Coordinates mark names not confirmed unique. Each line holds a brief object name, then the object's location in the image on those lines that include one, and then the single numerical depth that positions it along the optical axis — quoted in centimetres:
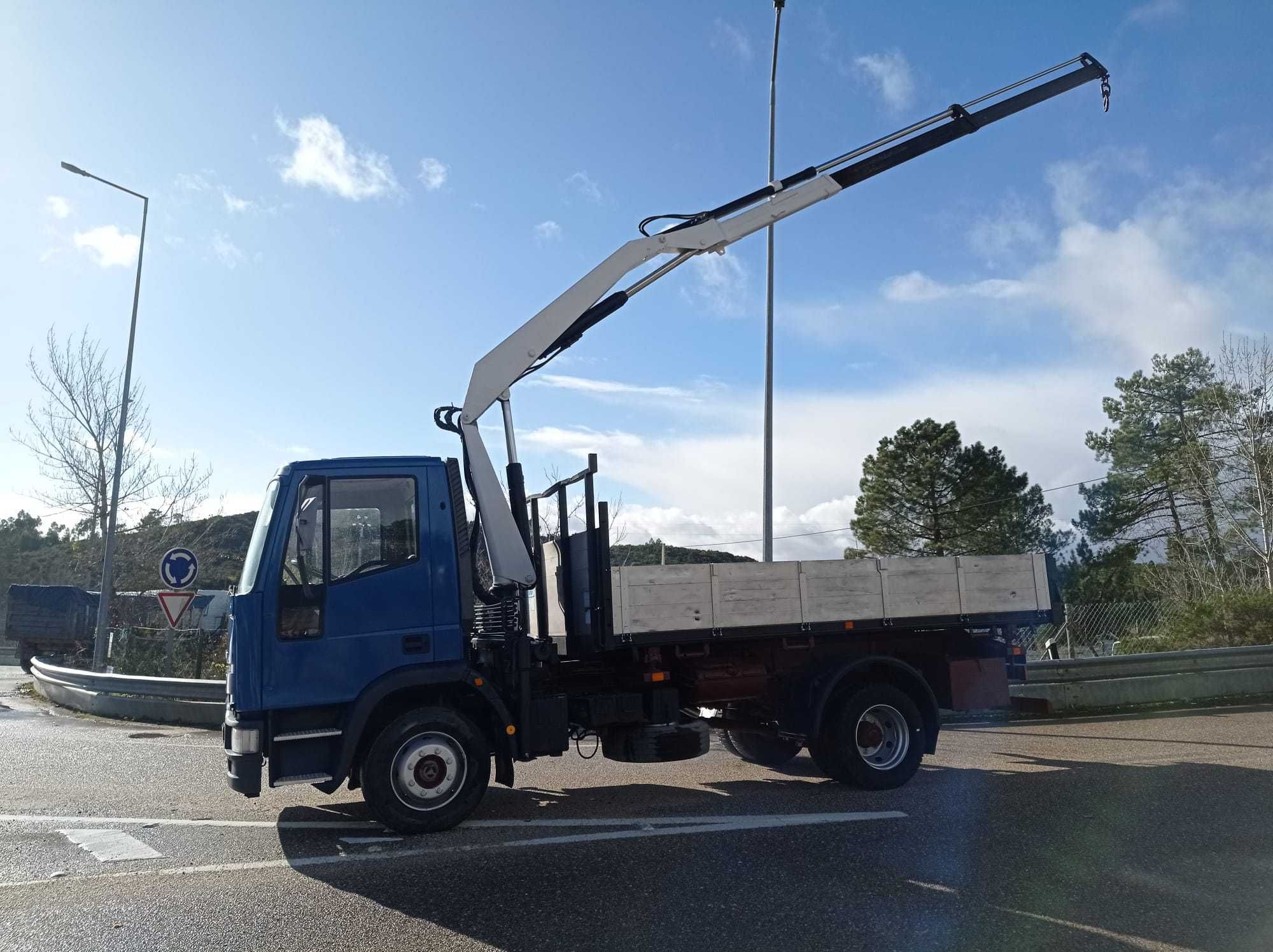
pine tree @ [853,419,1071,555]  3916
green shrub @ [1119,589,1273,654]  1506
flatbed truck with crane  621
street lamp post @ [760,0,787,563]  1578
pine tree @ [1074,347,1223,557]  3684
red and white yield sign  1479
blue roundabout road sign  1500
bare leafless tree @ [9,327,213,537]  2400
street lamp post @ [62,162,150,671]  1881
